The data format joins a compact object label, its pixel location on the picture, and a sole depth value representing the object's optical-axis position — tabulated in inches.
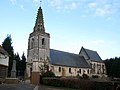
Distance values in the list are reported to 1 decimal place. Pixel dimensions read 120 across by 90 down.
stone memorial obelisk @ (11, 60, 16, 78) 841.6
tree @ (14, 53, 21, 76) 1452.8
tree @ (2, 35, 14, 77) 1294.9
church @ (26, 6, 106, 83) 1150.8
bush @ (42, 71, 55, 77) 834.6
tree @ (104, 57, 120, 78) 1444.8
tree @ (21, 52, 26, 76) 1490.1
